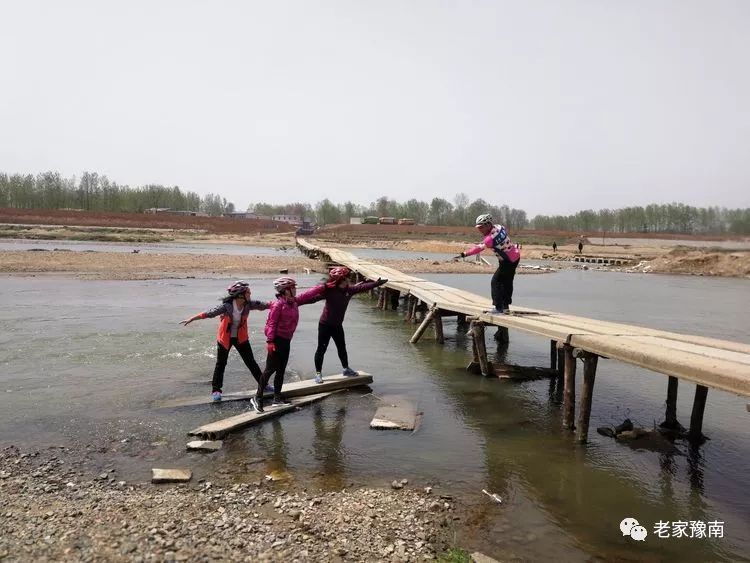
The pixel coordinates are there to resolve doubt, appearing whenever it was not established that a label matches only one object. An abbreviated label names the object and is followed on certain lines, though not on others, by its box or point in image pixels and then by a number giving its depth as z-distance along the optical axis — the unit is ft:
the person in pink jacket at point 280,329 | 25.67
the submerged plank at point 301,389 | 28.16
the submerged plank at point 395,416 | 25.66
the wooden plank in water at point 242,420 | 23.32
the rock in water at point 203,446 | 22.08
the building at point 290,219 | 410.52
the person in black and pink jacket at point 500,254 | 30.21
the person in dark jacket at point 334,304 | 29.04
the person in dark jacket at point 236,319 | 25.96
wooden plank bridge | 18.69
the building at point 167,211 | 371.15
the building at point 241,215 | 427.41
